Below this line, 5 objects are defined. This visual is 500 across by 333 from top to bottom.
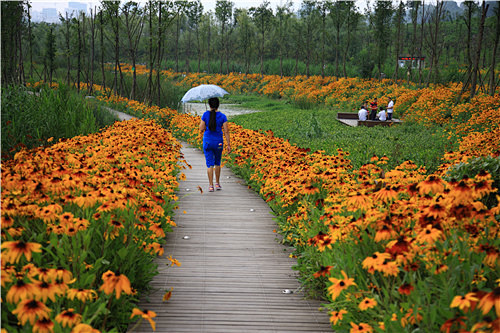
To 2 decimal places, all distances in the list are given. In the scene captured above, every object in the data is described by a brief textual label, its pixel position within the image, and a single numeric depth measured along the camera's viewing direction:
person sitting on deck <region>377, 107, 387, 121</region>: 16.19
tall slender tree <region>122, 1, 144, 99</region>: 17.31
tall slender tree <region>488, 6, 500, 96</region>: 13.52
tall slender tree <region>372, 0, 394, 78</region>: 26.84
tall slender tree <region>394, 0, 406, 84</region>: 23.47
